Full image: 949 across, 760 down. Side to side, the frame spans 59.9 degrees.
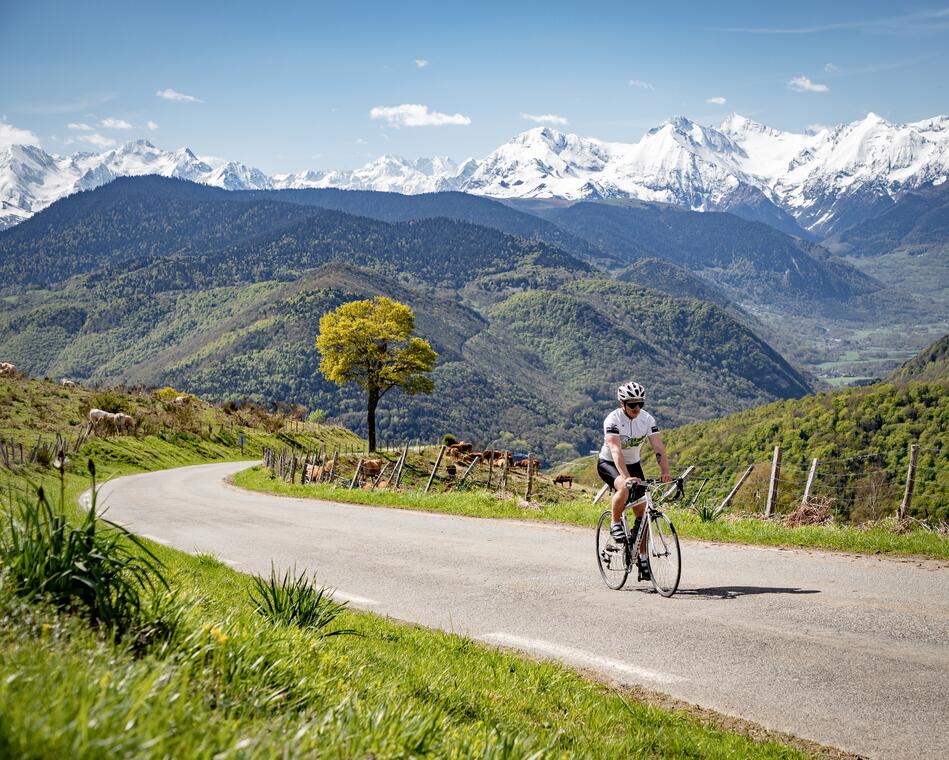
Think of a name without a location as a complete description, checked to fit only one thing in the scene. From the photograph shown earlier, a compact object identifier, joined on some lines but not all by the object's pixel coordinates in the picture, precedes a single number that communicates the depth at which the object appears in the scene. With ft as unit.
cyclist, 31.99
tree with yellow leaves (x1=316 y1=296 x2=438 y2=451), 196.75
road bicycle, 30.55
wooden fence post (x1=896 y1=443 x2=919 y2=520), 49.29
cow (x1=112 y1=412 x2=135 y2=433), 182.87
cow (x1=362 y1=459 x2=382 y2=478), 139.74
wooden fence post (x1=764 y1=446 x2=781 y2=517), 55.62
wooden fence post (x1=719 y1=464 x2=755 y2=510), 66.88
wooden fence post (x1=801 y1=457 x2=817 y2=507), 53.01
